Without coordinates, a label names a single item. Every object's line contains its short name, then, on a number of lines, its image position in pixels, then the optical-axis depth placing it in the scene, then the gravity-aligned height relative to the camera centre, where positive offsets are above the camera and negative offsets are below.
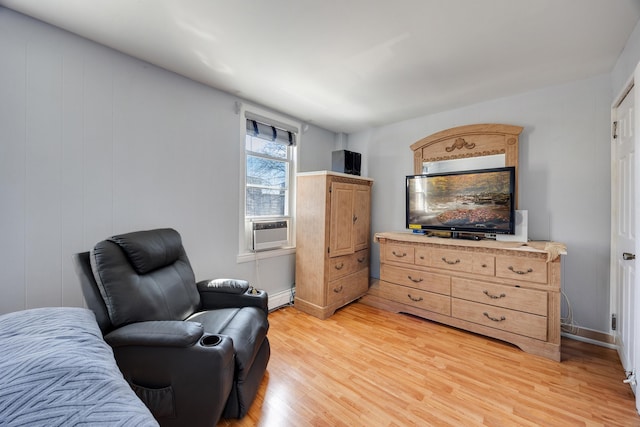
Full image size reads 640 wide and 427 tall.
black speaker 3.43 +0.70
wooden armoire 2.89 -0.32
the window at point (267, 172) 2.91 +0.49
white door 1.70 -0.13
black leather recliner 1.24 -0.66
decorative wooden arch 2.68 +0.81
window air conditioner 2.88 -0.26
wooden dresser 2.13 -0.68
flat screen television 2.53 +0.15
